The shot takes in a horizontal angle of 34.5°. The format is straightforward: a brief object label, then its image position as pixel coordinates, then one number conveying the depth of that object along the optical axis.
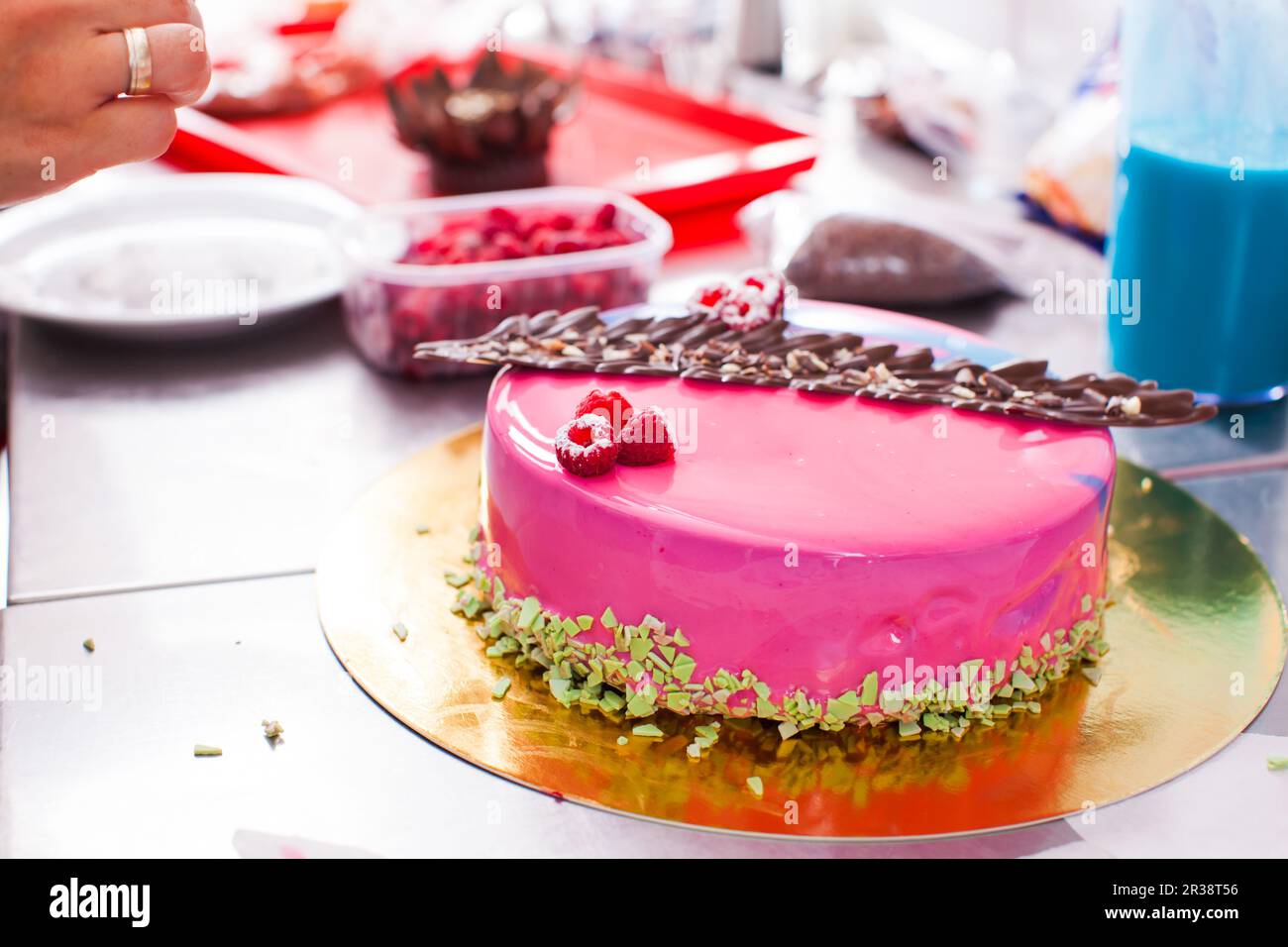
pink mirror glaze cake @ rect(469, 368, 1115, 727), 0.57
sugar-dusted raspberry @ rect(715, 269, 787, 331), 0.70
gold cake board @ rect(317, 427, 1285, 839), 0.56
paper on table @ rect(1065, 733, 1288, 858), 0.54
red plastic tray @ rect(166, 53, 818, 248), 0.95
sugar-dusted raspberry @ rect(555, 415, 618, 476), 0.59
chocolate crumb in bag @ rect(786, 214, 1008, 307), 0.84
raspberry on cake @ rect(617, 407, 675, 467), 0.59
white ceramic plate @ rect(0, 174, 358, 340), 0.82
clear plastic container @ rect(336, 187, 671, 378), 0.78
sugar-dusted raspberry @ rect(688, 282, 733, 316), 0.70
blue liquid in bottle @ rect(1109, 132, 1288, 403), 0.72
